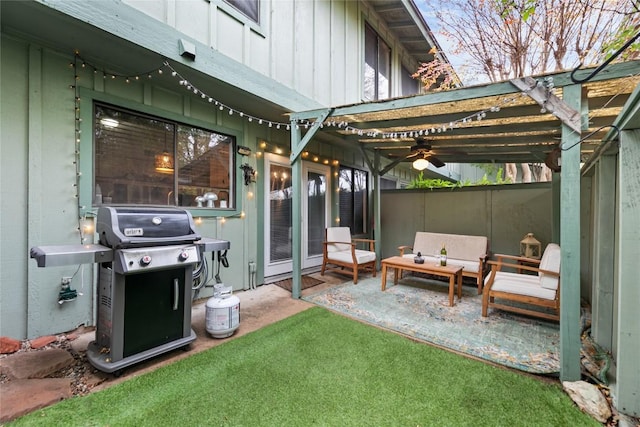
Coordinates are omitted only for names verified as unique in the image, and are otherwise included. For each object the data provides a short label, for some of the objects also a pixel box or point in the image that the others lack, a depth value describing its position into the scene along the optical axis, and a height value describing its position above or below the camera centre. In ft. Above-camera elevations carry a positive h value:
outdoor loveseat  15.28 -2.23
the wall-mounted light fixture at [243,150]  14.07 +3.18
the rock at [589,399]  5.83 -4.20
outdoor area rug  8.35 -4.22
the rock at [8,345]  7.74 -3.85
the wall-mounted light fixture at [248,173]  14.28 +2.05
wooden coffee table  12.55 -2.74
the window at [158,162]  9.93 +2.07
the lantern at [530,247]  16.30 -2.04
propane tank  9.00 -3.42
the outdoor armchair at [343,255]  16.12 -2.64
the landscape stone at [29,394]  5.71 -4.15
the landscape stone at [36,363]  6.93 -4.04
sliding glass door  15.94 -0.07
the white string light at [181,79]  9.59 +5.08
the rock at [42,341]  8.19 -3.98
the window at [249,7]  11.94 +9.18
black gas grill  6.77 -1.84
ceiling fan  15.05 +3.26
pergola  7.17 +3.73
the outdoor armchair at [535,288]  10.00 -2.90
